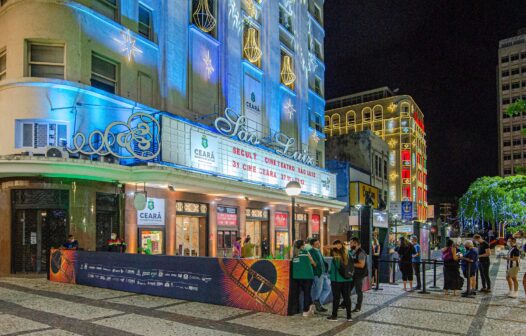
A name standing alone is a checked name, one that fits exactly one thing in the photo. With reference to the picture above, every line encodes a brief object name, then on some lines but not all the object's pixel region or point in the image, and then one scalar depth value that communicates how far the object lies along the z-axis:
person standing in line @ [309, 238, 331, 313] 11.22
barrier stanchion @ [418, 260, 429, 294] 15.27
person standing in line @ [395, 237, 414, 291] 16.19
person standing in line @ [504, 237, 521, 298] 14.59
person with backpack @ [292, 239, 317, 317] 11.00
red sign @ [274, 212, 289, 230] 30.81
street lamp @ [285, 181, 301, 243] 14.75
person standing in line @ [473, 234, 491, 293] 15.62
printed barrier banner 11.20
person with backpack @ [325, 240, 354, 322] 10.59
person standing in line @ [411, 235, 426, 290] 16.14
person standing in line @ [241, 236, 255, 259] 18.91
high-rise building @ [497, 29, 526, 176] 140.38
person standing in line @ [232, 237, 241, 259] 20.69
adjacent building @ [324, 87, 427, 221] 92.25
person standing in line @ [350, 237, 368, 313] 11.85
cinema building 16.92
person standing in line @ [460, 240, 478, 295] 15.10
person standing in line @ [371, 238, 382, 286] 16.22
